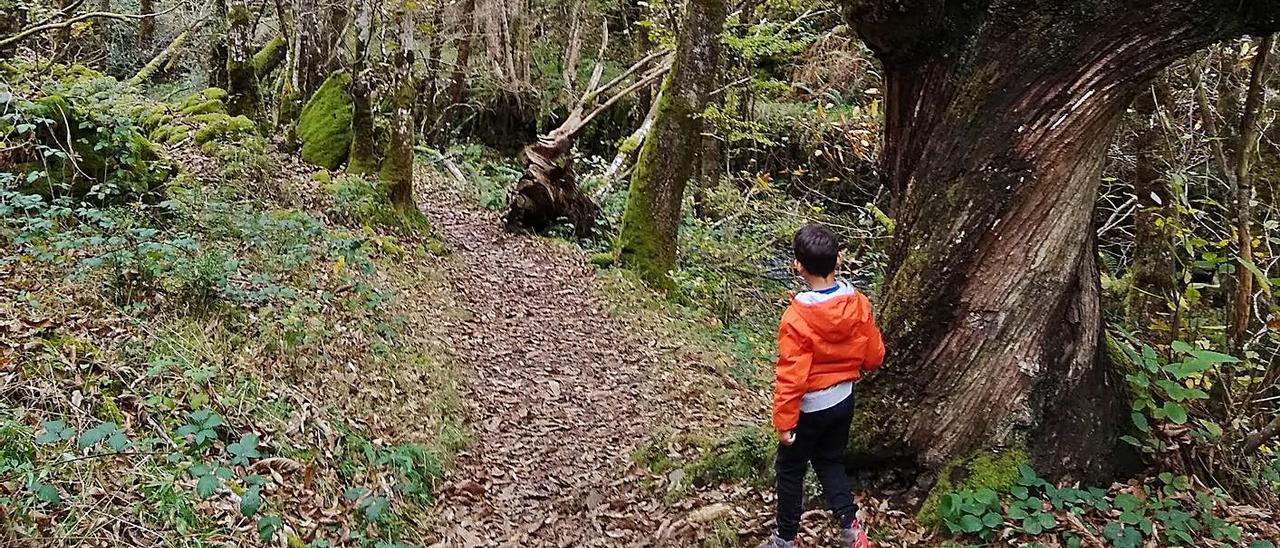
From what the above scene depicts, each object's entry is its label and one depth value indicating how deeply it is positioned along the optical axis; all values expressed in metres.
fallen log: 13.63
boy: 3.72
